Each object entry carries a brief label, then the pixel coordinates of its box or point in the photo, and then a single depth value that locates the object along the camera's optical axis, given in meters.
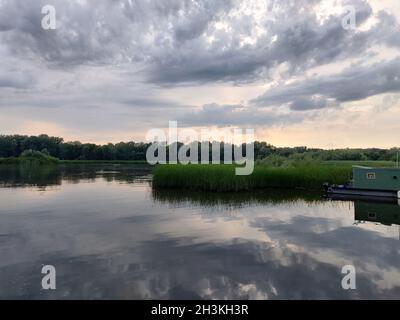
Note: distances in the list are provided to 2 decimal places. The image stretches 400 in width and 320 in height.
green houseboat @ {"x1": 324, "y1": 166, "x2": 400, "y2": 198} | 29.50
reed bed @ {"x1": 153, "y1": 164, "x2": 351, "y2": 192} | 34.06
